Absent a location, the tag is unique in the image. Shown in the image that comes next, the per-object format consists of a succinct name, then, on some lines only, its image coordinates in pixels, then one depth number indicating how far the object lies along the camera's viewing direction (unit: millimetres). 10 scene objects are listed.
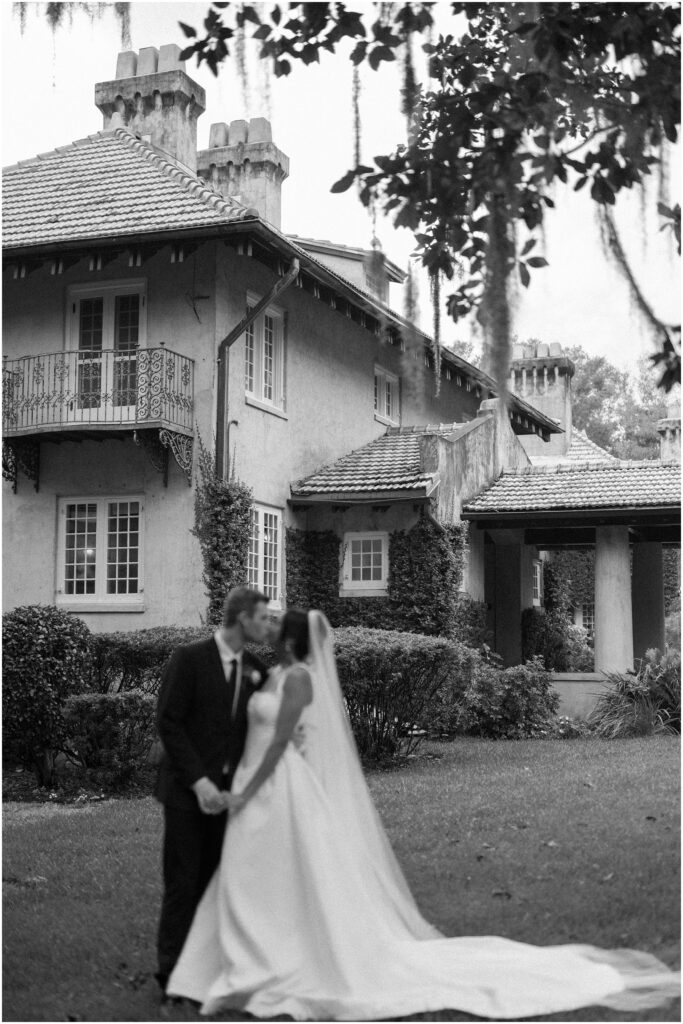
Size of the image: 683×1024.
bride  6156
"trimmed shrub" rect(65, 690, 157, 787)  13453
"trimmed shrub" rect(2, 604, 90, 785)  14312
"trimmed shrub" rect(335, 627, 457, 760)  14367
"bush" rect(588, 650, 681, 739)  18594
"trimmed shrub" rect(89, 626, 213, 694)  16031
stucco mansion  19016
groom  6355
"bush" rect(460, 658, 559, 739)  18359
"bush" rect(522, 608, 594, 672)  25656
